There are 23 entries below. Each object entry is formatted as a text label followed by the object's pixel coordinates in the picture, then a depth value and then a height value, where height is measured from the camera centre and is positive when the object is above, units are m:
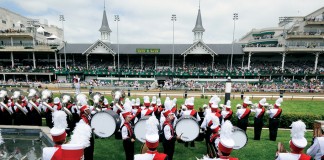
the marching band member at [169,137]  5.71 -2.00
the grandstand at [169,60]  37.75 +1.97
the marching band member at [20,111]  9.21 -1.96
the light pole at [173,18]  38.44 +10.00
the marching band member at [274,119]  8.45 -2.14
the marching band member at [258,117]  8.67 -2.06
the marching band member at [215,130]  5.41 -1.66
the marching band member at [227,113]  7.91 -1.72
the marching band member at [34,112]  9.30 -2.05
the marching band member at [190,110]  7.58 -1.59
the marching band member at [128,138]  5.69 -1.99
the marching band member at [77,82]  20.10 -1.33
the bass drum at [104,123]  6.45 -1.75
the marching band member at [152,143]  3.33 -1.27
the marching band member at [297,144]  3.59 -1.35
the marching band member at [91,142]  6.18 -2.29
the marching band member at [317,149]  4.45 -1.81
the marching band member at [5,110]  9.32 -1.93
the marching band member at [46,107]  9.36 -1.75
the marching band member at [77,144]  3.10 -1.19
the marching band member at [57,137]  3.30 -1.17
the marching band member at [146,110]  8.23 -1.70
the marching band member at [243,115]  8.42 -1.92
